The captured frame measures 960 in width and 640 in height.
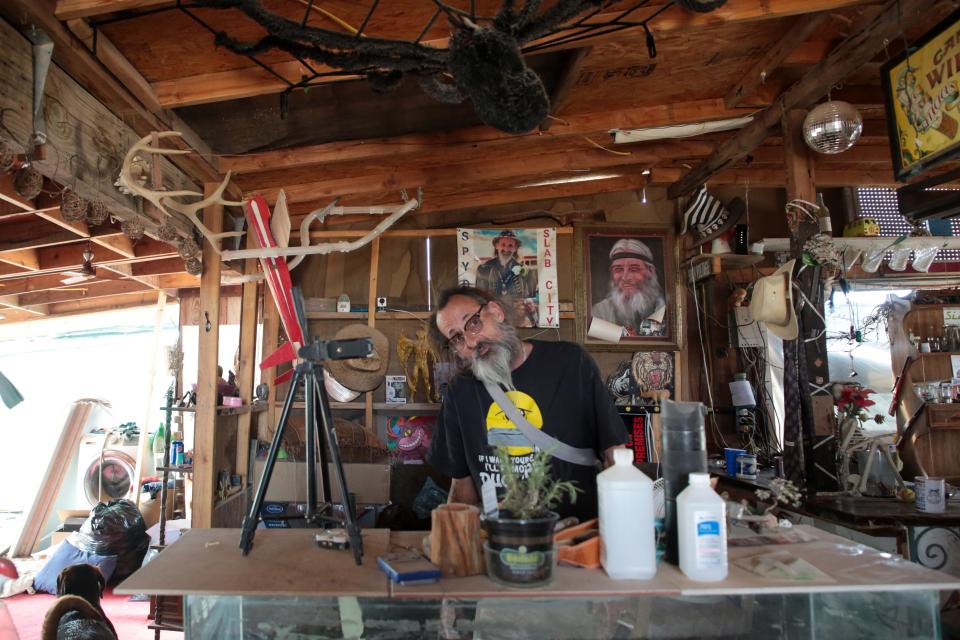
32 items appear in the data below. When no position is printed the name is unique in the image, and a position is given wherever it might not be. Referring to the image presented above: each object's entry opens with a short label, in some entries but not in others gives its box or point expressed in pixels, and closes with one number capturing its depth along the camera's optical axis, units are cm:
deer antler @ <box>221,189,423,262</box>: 378
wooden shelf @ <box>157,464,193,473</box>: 447
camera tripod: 181
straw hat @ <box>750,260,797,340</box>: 366
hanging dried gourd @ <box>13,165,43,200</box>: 283
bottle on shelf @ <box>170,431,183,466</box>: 529
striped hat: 521
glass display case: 147
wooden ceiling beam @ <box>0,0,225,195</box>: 239
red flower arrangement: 380
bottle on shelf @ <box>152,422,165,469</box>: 675
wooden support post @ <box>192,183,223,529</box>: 405
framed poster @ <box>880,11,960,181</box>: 276
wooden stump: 155
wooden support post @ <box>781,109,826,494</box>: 370
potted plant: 145
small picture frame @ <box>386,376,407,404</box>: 547
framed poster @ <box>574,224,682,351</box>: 564
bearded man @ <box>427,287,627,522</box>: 242
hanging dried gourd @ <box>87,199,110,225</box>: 313
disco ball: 354
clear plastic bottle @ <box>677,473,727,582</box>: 150
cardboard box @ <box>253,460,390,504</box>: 491
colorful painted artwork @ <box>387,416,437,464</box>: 539
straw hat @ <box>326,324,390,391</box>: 533
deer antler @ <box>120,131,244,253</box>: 301
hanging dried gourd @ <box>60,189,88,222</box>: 303
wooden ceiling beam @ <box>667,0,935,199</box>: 303
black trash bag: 546
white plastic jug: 150
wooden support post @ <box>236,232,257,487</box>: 491
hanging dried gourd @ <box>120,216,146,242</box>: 349
